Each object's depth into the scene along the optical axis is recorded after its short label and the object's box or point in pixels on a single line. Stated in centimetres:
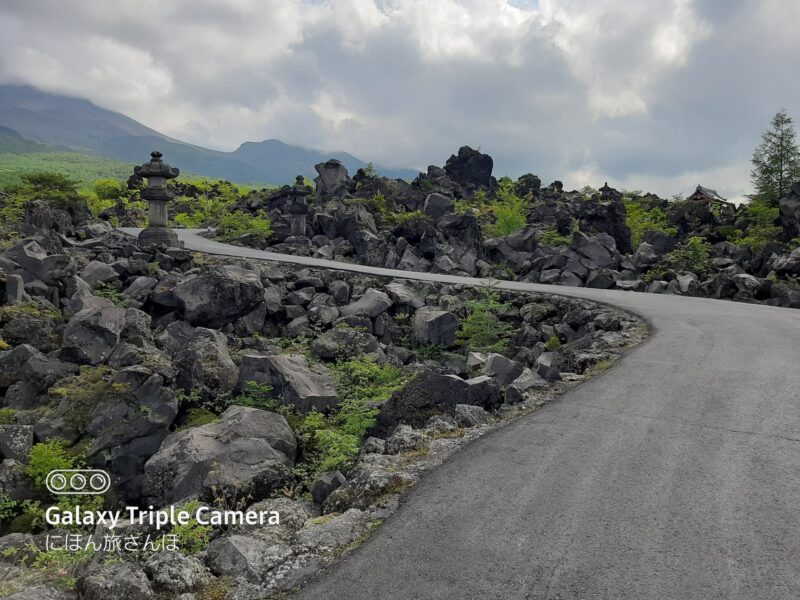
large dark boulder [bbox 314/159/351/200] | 5175
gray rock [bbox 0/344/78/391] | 1141
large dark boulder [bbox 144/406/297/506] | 737
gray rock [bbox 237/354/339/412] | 1067
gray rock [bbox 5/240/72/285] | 1680
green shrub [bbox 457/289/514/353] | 1563
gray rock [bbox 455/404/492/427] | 720
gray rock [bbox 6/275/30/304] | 1474
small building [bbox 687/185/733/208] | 5001
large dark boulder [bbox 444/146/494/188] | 7288
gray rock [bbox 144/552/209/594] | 406
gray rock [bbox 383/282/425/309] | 1911
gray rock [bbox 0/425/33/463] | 892
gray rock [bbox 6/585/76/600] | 393
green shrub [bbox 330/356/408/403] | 1181
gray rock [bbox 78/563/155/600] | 393
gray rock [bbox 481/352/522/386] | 1098
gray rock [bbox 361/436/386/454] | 701
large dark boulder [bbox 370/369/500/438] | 829
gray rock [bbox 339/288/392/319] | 1817
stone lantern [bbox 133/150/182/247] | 2414
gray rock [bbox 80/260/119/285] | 1841
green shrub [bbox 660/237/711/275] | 2442
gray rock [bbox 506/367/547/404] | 794
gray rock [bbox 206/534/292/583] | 422
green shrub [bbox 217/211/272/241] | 3394
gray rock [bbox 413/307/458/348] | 1680
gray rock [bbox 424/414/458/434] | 702
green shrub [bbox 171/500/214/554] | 495
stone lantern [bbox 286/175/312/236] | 3400
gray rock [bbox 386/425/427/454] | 654
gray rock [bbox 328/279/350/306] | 1998
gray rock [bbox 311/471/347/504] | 633
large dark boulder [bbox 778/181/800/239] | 2916
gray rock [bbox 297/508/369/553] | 450
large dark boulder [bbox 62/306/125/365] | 1224
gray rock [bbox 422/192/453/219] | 4181
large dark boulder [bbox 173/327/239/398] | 1070
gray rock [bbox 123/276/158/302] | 1778
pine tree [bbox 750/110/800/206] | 4200
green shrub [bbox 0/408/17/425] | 1022
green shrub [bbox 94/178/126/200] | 5722
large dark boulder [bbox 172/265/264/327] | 1611
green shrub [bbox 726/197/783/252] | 3019
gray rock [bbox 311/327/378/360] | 1467
